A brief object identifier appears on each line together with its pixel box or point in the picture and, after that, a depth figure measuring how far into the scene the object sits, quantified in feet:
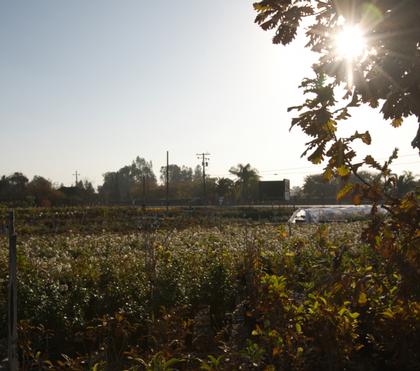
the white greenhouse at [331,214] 98.88
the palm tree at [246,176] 229.04
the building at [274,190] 201.98
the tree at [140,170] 301.45
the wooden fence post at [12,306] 10.21
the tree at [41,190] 181.88
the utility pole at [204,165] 205.81
